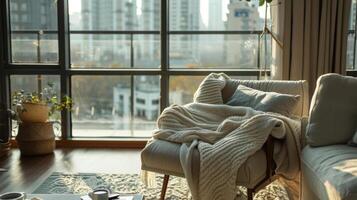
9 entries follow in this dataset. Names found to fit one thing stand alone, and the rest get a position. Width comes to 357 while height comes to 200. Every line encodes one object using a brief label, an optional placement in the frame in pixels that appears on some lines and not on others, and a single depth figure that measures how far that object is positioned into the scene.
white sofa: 2.26
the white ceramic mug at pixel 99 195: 1.75
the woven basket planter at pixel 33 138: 4.11
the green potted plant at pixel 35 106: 4.14
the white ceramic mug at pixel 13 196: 1.71
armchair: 2.49
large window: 4.47
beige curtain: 3.93
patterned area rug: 3.12
